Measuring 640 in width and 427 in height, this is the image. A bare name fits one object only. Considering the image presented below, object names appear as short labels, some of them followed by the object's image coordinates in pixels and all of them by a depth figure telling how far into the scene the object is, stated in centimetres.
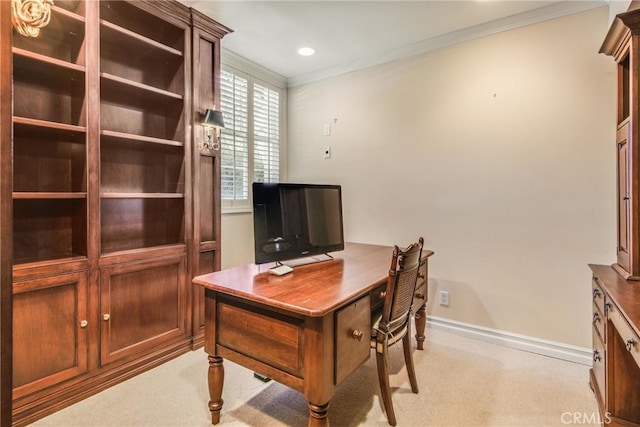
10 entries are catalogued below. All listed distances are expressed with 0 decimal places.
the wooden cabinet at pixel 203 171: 262
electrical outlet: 308
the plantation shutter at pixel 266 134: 372
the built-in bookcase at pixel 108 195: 191
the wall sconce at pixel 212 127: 260
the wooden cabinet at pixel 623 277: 162
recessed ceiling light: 323
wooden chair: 167
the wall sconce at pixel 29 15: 125
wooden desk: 136
